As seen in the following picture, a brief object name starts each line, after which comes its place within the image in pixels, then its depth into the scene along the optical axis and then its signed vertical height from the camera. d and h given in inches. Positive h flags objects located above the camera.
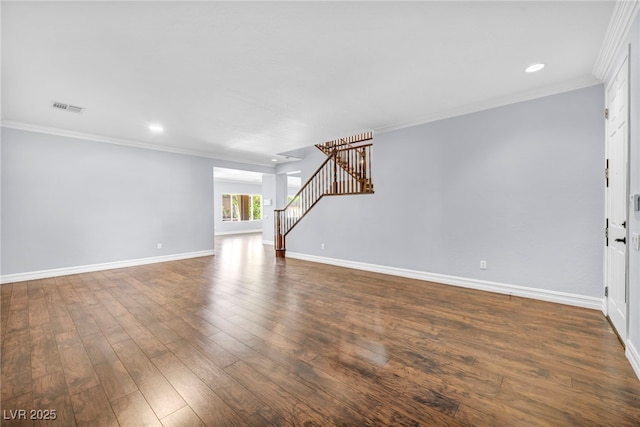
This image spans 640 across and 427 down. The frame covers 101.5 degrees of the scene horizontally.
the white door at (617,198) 92.2 +3.9
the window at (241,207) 491.8 +7.1
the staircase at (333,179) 239.4 +29.9
